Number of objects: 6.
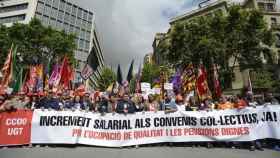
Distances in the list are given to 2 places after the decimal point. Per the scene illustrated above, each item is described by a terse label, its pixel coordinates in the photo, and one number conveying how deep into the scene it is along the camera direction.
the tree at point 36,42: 16.63
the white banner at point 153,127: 5.32
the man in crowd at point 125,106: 5.91
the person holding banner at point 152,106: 6.65
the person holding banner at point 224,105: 6.04
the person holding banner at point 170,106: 5.66
